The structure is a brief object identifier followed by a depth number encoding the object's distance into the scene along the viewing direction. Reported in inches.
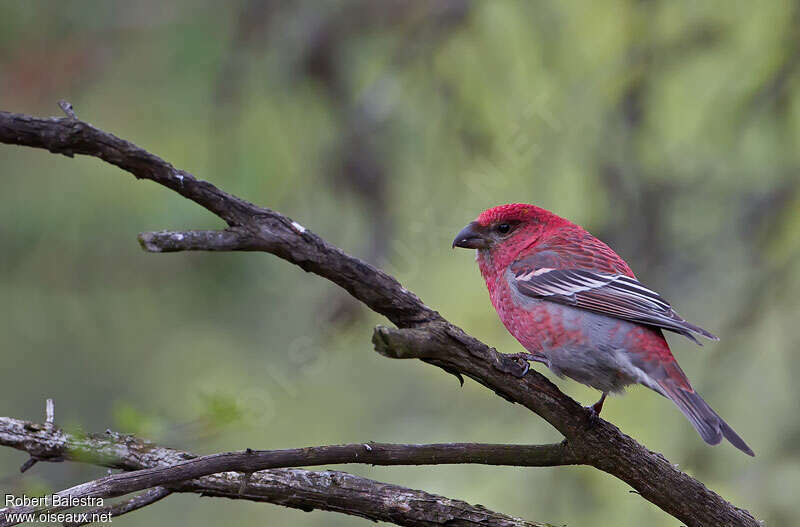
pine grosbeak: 285.9
